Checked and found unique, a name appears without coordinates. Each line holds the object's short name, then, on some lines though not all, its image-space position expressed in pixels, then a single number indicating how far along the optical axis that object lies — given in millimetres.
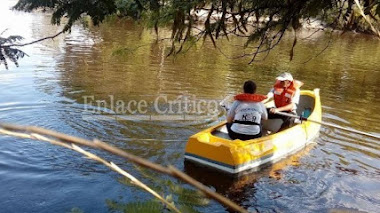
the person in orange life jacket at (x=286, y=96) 8836
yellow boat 6926
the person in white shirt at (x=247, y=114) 7316
